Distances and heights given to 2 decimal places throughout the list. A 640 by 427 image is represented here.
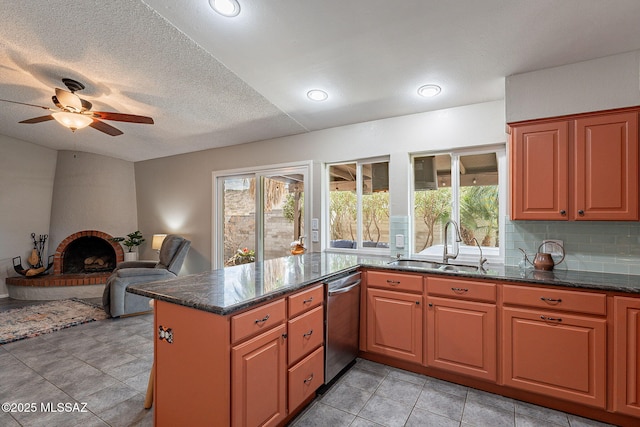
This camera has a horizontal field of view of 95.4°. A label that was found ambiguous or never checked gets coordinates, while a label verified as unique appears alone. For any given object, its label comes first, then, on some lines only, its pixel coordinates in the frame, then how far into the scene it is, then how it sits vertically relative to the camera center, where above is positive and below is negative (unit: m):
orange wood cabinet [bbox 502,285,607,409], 1.81 -0.87
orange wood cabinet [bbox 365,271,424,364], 2.36 -0.84
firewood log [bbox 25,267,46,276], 4.69 -0.91
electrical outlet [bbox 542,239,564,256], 2.35 -0.24
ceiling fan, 2.74 +0.99
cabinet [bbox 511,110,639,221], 1.99 +0.36
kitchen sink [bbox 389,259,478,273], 2.44 -0.45
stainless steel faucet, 2.63 -0.35
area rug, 3.23 -1.30
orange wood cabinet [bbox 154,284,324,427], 1.36 -0.77
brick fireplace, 4.58 -0.91
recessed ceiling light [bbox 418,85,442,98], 2.53 +1.13
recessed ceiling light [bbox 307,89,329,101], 2.71 +1.16
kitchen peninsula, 1.42 -0.74
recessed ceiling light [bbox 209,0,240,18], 1.69 +1.25
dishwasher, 2.14 -0.85
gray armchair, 3.70 -0.79
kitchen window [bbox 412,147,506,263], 2.80 +0.16
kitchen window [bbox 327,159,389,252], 3.37 +0.14
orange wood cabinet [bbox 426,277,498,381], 2.10 -0.83
